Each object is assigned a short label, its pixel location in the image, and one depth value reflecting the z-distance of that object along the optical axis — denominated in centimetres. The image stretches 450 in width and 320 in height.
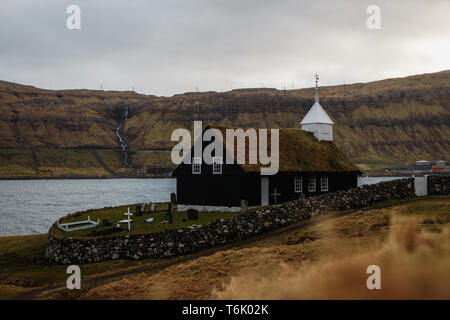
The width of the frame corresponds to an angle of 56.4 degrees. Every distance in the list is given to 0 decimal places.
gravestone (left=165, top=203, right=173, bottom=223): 3145
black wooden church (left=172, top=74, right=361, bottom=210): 3534
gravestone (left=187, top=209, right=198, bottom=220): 3197
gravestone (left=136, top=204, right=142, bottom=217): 3647
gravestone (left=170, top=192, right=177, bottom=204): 4144
